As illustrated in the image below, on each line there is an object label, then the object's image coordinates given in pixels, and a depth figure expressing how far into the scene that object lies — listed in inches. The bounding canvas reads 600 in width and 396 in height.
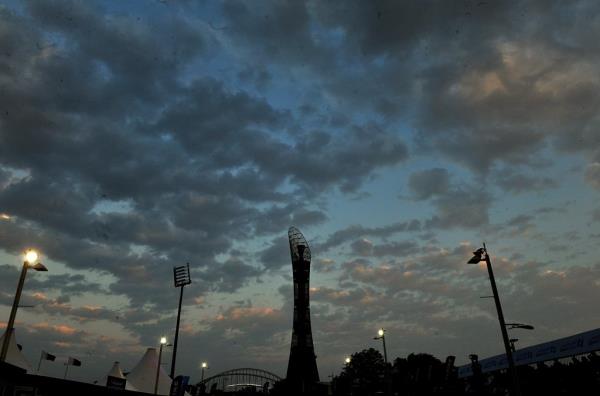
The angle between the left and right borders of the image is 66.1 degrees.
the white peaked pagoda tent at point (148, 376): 2059.2
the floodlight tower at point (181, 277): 2190.5
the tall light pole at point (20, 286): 584.1
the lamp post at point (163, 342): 1606.8
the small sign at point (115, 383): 1144.5
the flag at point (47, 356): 1586.5
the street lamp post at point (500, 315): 646.5
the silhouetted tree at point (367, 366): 5359.3
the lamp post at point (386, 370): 1218.0
